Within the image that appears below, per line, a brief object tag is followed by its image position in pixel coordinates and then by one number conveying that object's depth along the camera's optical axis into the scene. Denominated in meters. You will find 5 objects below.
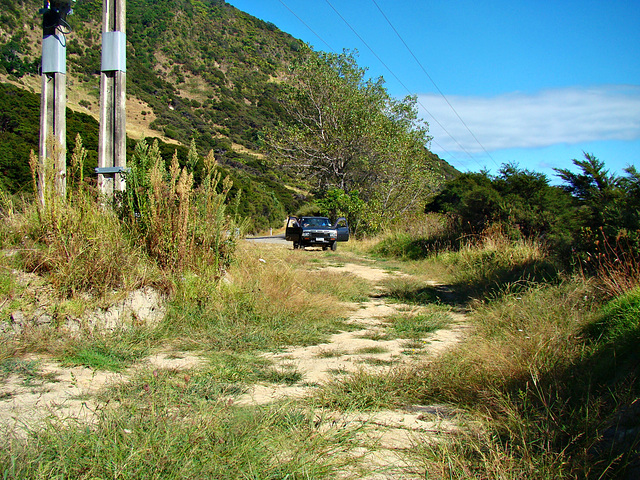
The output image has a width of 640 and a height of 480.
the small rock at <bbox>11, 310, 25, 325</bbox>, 4.34
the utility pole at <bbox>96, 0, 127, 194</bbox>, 6.96
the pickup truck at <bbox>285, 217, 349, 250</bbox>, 19.14
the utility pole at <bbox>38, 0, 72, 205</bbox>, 6.91
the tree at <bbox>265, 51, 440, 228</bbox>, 26.44
